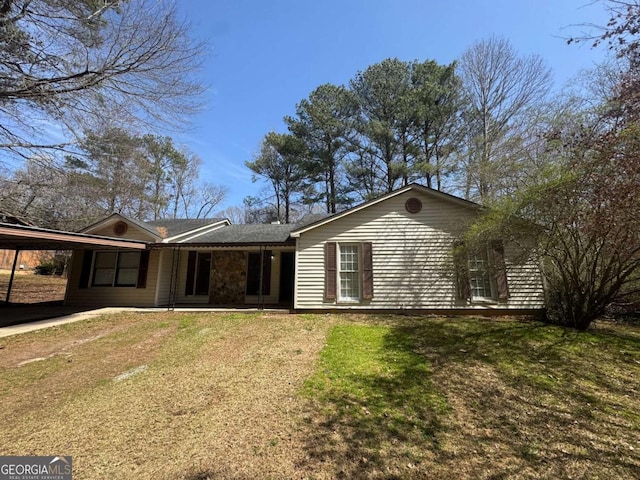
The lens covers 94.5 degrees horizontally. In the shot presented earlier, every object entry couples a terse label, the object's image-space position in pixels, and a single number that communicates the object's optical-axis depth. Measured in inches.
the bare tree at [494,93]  551.8
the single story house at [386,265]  346.3
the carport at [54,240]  260.8
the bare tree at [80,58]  257.1
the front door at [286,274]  469.7
